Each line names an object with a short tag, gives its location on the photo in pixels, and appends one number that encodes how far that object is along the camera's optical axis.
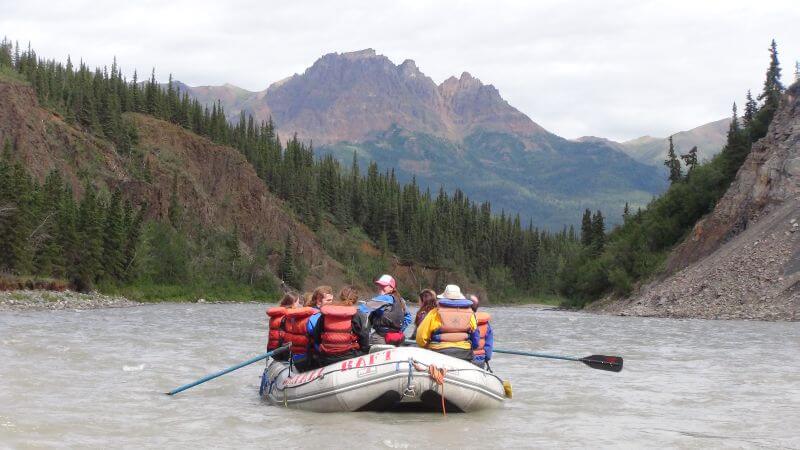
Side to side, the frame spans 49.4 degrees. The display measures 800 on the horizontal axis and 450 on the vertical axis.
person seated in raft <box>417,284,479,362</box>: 17.97
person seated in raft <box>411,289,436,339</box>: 18.25
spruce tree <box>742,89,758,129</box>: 100.51
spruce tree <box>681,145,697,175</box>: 105.80
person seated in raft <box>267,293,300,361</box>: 20.58
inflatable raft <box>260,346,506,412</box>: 16.62
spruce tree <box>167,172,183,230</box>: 107.31
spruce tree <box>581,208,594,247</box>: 130.25
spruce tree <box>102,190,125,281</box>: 80.44
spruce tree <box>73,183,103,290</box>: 75.38
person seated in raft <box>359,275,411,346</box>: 18.14
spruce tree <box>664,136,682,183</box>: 113.12
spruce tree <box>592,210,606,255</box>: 121.38
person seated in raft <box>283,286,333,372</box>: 18.89
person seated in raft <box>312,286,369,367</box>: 17.66
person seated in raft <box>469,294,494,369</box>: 19.03
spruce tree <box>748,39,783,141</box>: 91.38
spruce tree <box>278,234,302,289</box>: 116.31
